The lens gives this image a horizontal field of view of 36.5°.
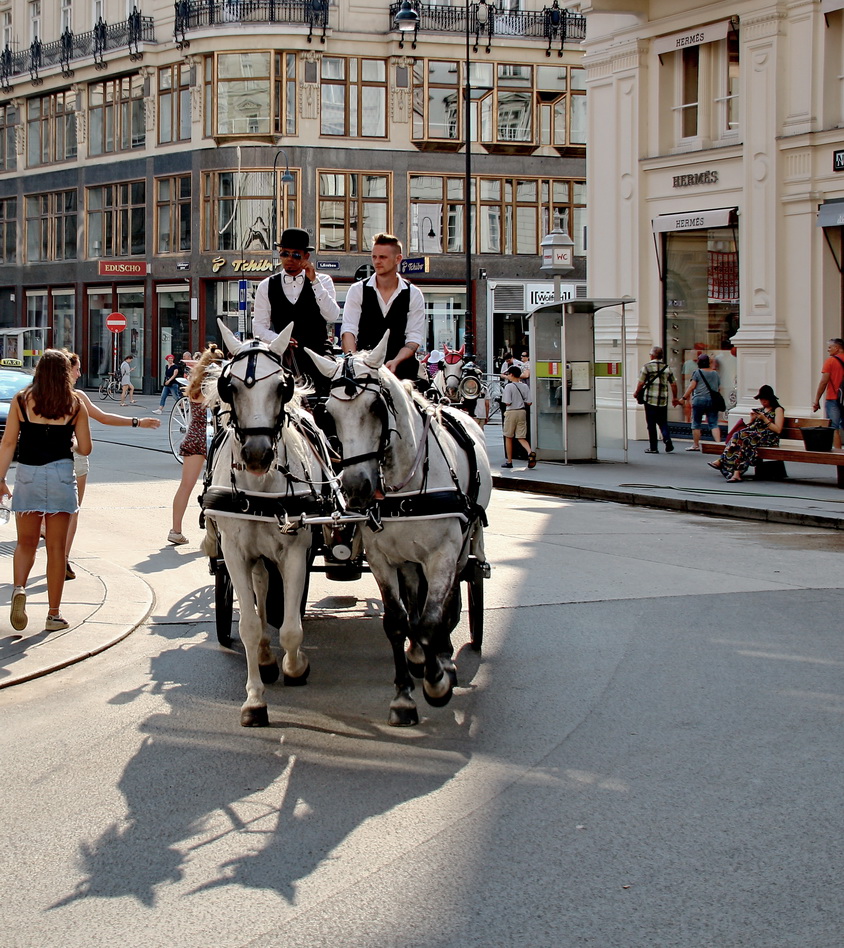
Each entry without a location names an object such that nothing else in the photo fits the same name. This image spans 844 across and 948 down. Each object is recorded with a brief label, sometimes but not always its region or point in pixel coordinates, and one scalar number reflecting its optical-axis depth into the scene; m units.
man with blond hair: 7.75
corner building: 47.00
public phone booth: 21.56
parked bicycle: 47.45
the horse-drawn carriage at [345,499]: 5.92
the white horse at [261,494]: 5.98
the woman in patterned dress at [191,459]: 12.54
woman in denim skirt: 8.36
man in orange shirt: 19.84
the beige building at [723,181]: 22.06
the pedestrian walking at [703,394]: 22.86
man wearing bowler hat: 8.07
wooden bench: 17.38
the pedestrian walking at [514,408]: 21.33
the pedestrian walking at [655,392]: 22.89
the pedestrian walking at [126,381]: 43.35
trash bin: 17.62
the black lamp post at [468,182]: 37.73
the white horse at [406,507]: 5.90
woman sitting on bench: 18.47
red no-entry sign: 46.54
